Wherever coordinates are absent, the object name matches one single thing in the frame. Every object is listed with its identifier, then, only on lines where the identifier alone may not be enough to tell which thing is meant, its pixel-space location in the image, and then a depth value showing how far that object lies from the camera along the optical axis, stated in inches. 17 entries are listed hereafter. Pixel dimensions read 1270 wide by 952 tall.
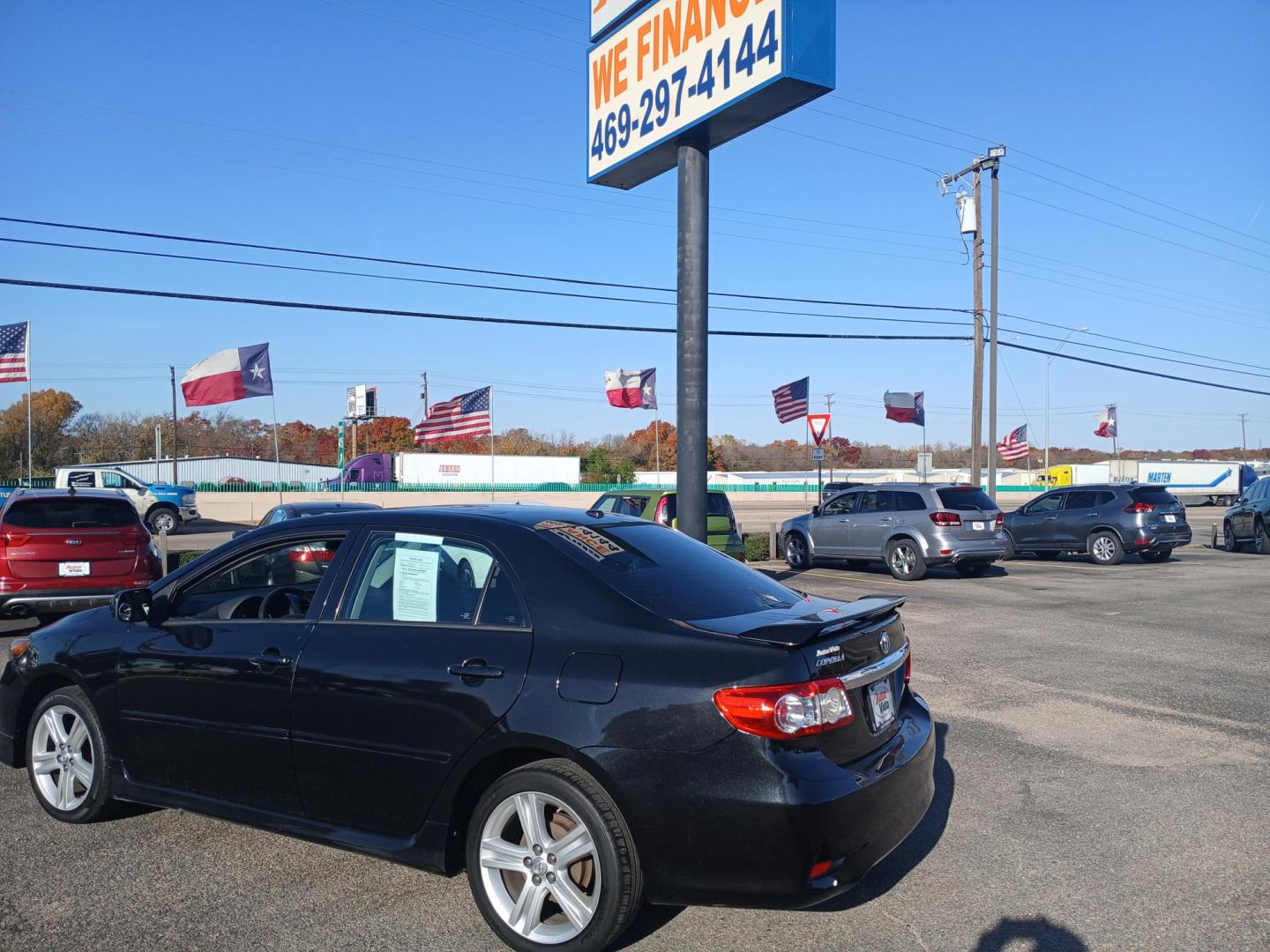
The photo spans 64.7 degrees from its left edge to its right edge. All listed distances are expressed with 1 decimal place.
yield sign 1007.1
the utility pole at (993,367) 1166.3
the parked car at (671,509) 639.8
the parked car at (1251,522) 907.4
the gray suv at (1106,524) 796.6
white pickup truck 1267.2
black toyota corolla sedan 132.6
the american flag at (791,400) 1312.7
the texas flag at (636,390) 1565.0
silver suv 669.3
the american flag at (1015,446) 1909.4
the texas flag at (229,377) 1055.0
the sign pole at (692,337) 520.7
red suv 405.3
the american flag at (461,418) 1374.3
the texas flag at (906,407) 1445.6
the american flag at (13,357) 971.3
